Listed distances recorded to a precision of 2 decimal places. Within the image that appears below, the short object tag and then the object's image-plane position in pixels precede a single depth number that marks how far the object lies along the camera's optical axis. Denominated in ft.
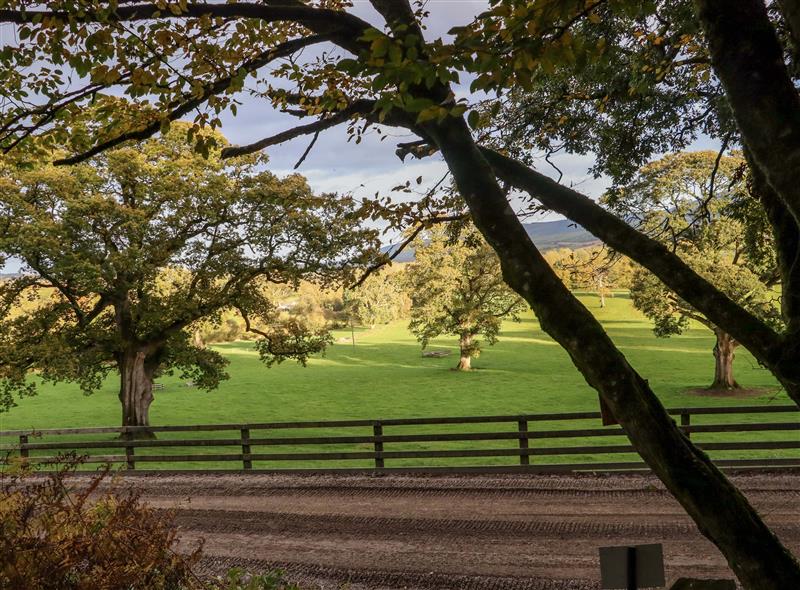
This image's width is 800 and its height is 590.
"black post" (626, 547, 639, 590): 10.75
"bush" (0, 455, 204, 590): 13.94
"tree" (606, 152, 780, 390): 85.20
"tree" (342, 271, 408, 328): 258.16
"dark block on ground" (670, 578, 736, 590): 10.13
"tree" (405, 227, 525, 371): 144.56
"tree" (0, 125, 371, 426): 66.39
